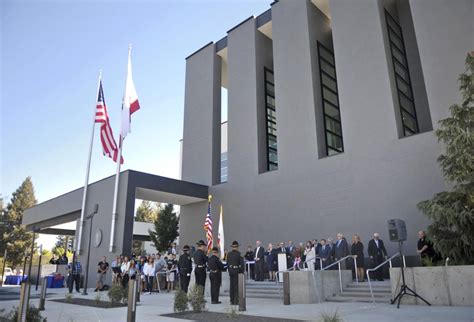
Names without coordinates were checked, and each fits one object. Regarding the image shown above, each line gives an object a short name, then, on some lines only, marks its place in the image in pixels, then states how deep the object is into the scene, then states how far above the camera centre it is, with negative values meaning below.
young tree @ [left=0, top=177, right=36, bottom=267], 43.47 +5.40
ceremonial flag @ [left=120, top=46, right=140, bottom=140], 20.25 +9.06
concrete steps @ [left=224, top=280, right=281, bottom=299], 12.75 -0.65
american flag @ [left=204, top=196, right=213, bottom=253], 17.18 +1.86
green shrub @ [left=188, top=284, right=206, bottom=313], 8.83 -0.63
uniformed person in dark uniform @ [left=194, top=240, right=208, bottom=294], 11.57 +0.24
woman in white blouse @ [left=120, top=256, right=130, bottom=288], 15.80 +0.13
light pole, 18.90 +3.09
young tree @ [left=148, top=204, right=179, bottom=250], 37.91 +4.25
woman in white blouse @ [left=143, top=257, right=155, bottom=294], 16.45 +0.07
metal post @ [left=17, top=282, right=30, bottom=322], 6.36 -0.46
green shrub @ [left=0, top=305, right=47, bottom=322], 6.59 -0.71
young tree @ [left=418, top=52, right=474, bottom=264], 9.99 +1.92
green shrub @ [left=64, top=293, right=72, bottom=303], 12.53 -0.78
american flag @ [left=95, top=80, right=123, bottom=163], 20.69 +7.73
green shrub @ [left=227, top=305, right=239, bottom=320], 7.81 -0.88
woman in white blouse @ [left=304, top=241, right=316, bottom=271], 14.59 +0.64
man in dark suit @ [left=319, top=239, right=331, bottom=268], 14.24 +0.59
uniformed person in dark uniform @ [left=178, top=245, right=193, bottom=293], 12.16 +0.10
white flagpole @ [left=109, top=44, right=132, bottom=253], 18.47 +3.06
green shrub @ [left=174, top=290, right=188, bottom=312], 8.86 -0.68
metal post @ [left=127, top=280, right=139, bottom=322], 5.79 -0.42
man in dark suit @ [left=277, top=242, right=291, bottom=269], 15.48 +0.80
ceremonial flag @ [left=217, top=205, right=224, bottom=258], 17.28 +1.43
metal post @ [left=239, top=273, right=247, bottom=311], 8.71 -0.49
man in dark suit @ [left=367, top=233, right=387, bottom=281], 13.26 +0.60
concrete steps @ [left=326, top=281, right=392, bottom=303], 10.34 -0.66
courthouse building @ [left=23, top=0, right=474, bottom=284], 14.92 +6.93
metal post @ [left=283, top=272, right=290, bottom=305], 10.27 -0.47
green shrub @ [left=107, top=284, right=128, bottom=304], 10.70 -0.57
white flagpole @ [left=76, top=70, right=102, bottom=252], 20.72 +3.89
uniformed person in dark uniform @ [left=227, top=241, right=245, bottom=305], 10.64 +0.15
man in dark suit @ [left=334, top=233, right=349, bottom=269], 13.98 +0.75
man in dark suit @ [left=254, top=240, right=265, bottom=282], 15.88 +0.37
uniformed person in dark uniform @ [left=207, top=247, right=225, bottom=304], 11.06 -0.04
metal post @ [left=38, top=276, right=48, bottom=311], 10.35 -0.50
